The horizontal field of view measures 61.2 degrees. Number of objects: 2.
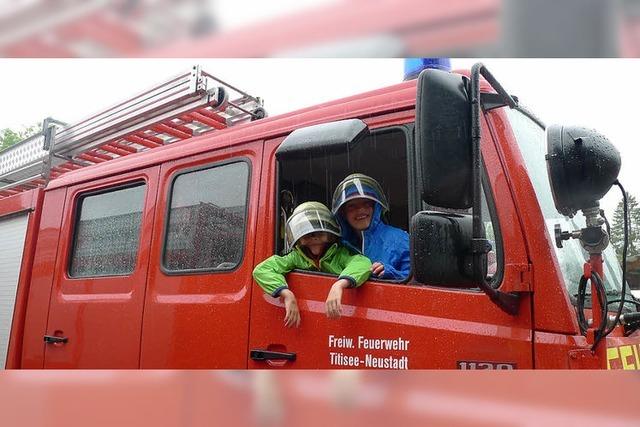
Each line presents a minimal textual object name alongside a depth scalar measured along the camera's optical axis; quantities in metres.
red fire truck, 1.53
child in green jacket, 2.05
